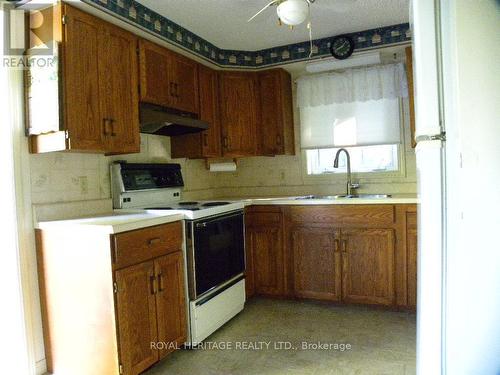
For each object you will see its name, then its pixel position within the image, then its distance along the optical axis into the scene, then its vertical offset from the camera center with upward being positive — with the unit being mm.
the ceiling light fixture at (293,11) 1924 +893
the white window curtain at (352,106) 3215 +621
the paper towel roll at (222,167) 3510 +107
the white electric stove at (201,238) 2301 -424
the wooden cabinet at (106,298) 1811 -622
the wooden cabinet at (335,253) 2730 -651
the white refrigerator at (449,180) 990 -37
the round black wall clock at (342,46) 3012 +1067
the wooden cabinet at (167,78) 2508 +777
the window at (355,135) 3275 +351
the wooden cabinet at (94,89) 1963 +566
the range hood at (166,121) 2475 +427
